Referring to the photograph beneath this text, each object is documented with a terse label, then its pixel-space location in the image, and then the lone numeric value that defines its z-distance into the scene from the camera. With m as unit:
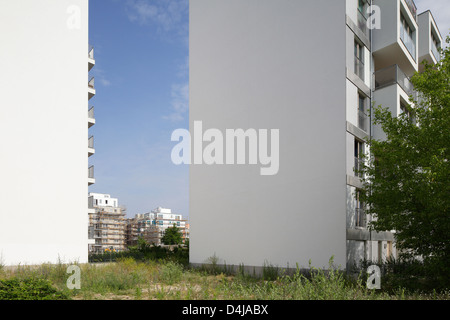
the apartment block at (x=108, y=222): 136.75
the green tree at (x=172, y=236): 101.92
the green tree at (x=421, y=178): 10.48
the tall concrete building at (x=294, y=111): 14.57
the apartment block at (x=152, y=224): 155.32
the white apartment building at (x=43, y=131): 16.02
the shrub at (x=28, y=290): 7.50
